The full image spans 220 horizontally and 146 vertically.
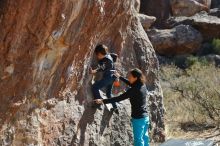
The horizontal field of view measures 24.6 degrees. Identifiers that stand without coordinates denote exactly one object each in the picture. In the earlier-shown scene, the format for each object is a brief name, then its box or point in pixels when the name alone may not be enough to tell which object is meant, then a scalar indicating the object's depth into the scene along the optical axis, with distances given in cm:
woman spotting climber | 731
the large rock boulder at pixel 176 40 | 2525
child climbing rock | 787
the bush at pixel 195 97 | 1270
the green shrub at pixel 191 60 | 2336
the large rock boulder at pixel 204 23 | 2628
